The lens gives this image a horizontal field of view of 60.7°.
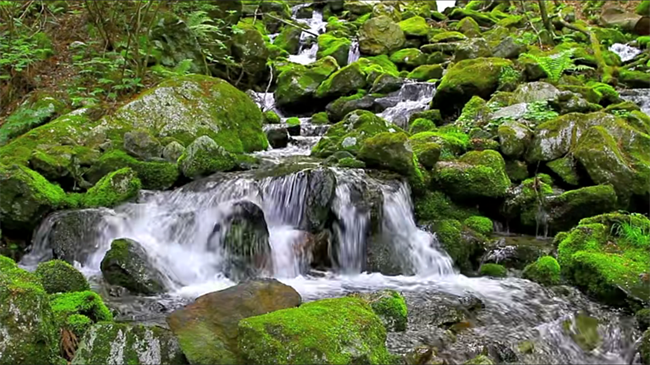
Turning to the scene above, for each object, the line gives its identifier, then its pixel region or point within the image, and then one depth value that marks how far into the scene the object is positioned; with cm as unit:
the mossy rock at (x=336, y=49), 1906
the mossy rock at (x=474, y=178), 814
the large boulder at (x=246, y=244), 660
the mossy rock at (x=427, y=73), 1587
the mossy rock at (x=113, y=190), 739
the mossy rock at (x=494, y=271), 675
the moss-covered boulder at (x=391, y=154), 802
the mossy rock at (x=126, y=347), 363
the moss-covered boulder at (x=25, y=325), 337
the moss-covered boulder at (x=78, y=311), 410
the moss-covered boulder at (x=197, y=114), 952
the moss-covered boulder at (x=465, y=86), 1239
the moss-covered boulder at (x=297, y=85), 1509
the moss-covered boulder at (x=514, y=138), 914
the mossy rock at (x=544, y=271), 629
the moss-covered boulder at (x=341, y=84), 1499
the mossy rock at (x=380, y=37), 1923
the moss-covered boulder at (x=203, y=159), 809
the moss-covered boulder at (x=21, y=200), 666
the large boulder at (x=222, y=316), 364
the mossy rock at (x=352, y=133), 953
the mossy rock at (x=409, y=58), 1791
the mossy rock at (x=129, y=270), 576
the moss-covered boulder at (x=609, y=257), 571
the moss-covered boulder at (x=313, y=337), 344
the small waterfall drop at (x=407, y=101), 1288
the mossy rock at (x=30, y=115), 873
